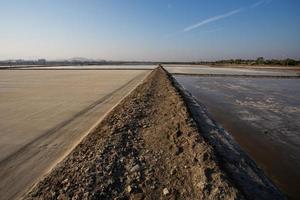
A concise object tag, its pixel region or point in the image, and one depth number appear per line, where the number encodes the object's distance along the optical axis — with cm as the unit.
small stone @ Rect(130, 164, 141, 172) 527
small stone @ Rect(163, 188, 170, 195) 441
